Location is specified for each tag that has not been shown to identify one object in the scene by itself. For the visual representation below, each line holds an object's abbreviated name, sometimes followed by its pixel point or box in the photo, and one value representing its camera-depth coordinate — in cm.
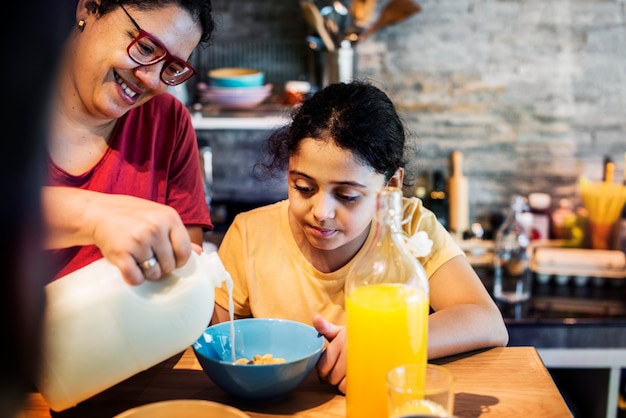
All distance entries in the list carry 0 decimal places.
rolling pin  296
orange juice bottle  96
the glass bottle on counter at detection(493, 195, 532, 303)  272
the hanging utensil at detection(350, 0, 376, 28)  279
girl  139
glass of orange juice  88
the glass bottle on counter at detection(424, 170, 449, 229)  297
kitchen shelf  280
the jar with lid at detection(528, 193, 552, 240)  298
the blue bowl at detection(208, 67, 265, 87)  288
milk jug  90
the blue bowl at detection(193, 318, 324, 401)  104
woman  100
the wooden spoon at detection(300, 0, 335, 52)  272
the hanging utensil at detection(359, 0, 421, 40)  282
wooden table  108
